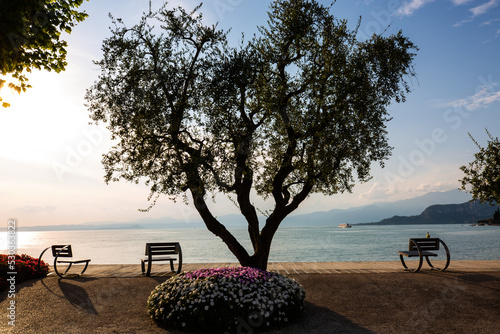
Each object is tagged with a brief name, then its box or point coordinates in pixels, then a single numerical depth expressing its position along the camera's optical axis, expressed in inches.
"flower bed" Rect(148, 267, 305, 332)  305.7
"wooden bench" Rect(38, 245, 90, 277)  515.8
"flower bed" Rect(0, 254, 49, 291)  463.5
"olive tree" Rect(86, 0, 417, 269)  449.4
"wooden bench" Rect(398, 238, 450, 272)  513.0
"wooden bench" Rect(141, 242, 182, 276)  504.1
